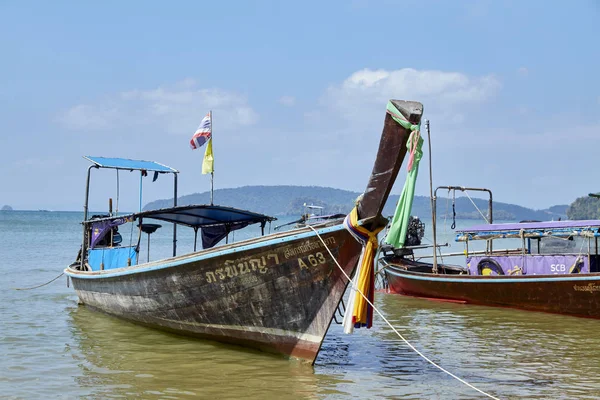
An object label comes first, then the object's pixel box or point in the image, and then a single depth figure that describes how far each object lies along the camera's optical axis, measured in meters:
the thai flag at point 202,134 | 14.70
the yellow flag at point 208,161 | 14.59
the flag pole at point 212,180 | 13.18
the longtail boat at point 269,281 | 8.35
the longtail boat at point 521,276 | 14.45
